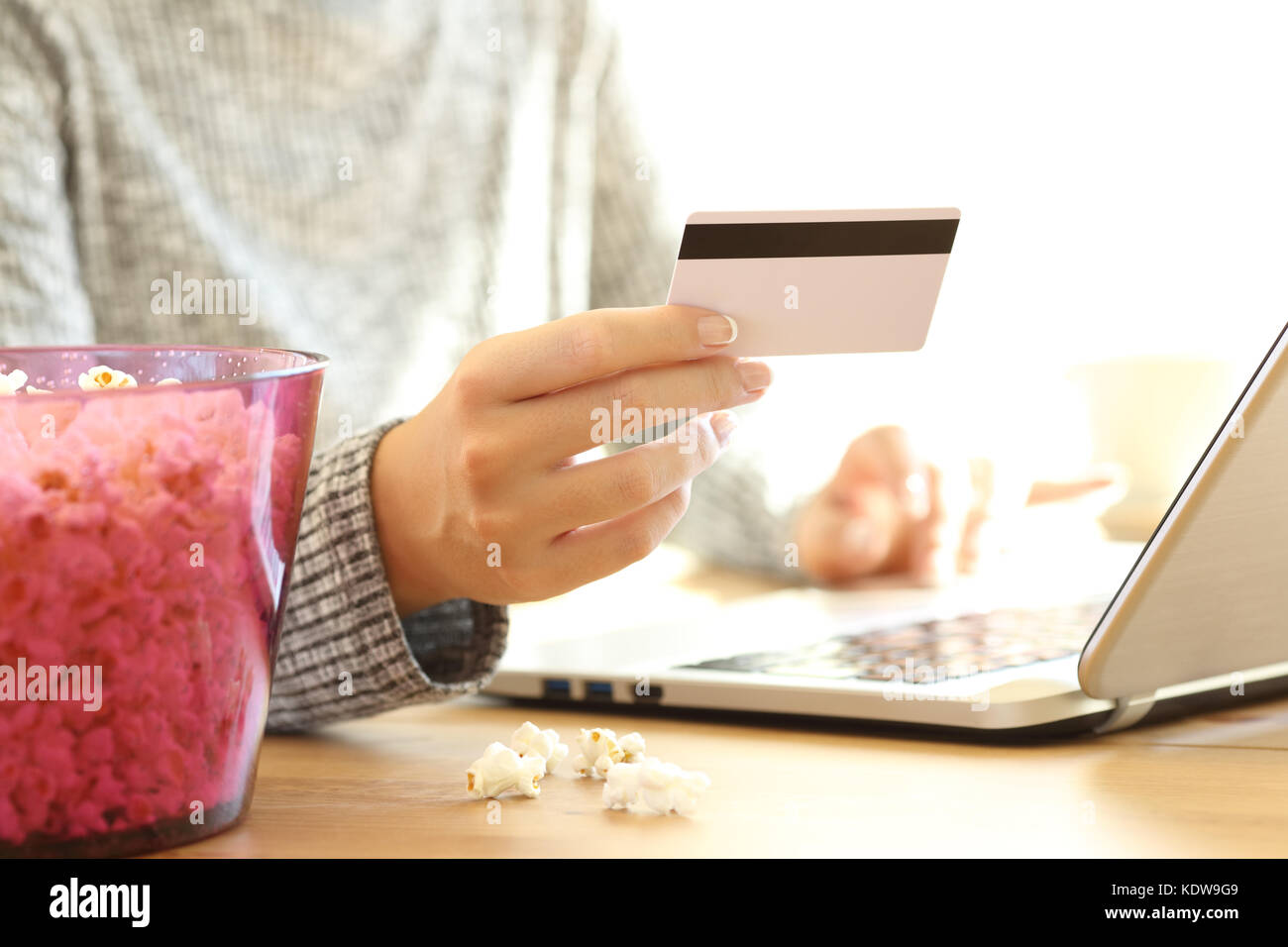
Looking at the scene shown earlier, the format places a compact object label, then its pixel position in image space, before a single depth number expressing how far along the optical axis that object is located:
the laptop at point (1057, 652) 0.55
